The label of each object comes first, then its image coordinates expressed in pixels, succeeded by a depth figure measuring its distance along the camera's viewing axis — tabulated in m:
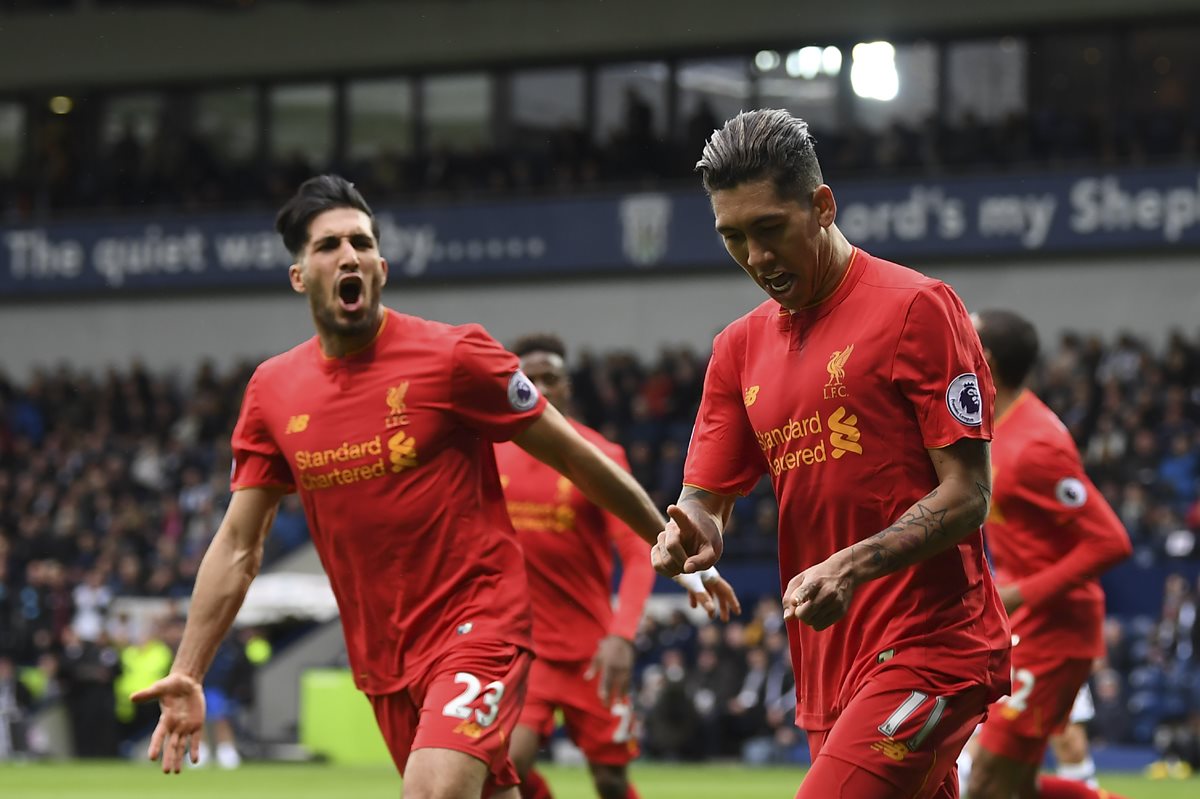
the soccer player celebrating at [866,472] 4.50
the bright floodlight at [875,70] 28.70
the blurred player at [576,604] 8.13
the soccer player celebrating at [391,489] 5.75
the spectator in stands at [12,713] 23.91
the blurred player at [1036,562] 7.48
